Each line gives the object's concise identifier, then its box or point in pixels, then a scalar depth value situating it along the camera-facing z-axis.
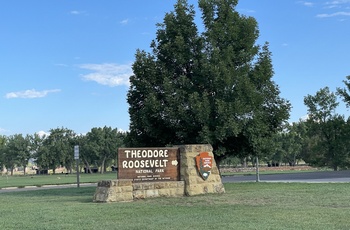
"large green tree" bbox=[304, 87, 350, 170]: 45.53
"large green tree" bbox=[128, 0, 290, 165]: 17.69
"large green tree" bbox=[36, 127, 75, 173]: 85.06
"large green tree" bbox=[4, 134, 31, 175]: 92.06
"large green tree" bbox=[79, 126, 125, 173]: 78.50
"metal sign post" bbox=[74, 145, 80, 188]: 25.14
